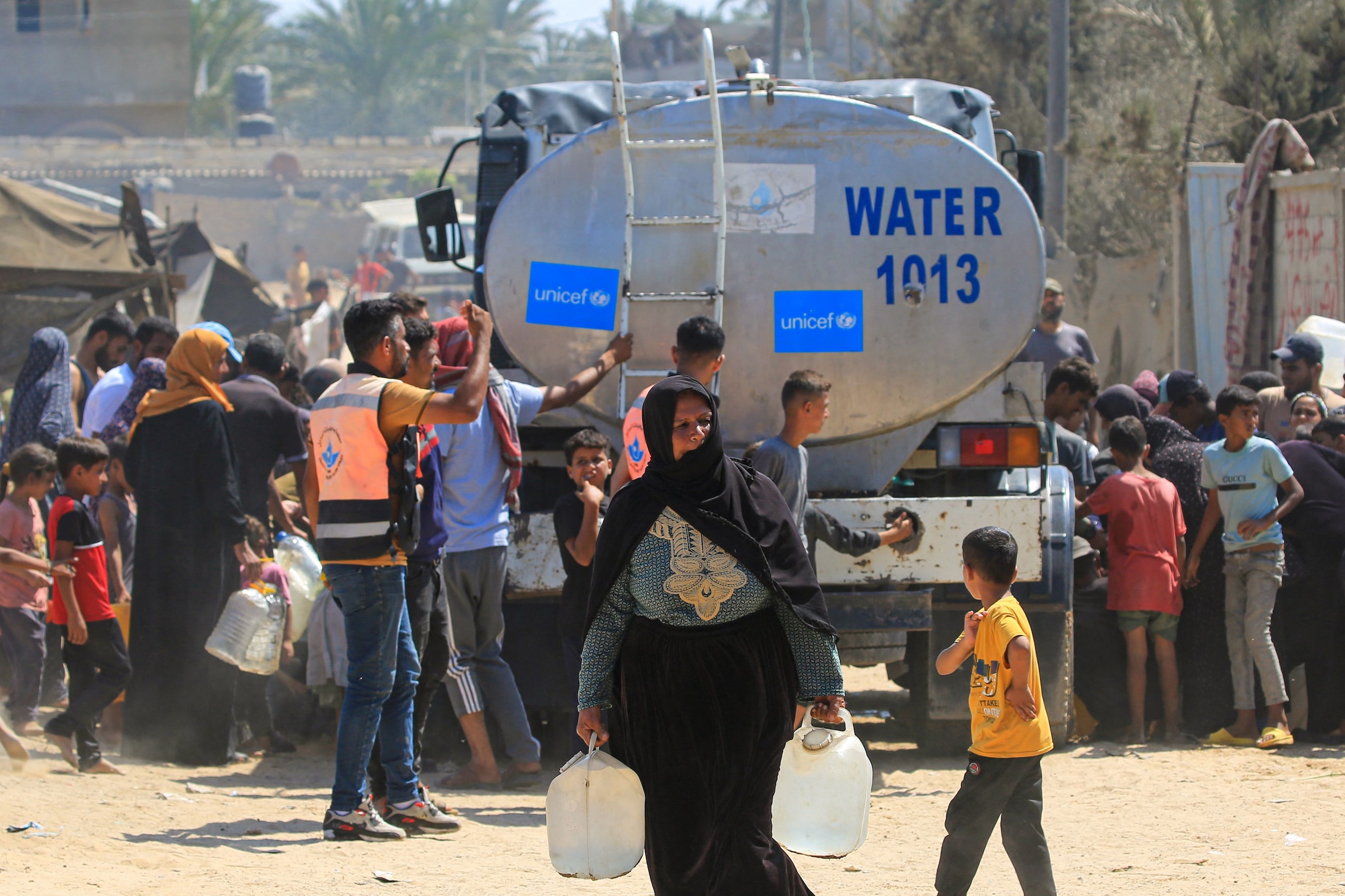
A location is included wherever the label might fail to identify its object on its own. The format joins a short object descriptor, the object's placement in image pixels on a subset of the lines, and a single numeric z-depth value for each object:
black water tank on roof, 107.06
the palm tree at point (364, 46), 109.62
